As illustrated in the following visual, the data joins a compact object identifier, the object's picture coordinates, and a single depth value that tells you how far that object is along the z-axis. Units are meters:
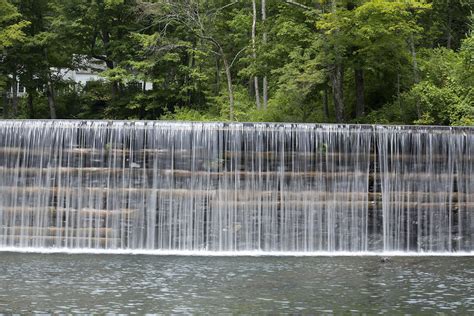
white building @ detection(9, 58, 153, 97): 40.49
